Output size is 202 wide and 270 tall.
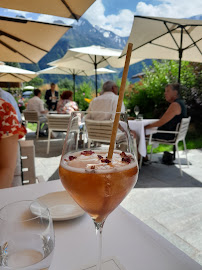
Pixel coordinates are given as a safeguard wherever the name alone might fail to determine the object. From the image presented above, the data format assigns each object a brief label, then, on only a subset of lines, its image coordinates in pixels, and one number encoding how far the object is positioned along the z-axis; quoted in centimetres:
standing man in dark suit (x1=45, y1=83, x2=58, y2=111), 994
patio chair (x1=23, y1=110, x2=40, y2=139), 785
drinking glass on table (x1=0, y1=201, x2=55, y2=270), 41
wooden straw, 52
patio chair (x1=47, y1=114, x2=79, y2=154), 576
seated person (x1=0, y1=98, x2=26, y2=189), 159
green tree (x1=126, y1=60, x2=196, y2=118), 895
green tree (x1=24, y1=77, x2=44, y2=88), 4744
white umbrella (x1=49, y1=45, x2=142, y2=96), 775
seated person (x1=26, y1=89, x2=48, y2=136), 811
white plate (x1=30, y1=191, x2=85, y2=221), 68
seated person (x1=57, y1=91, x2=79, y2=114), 670
